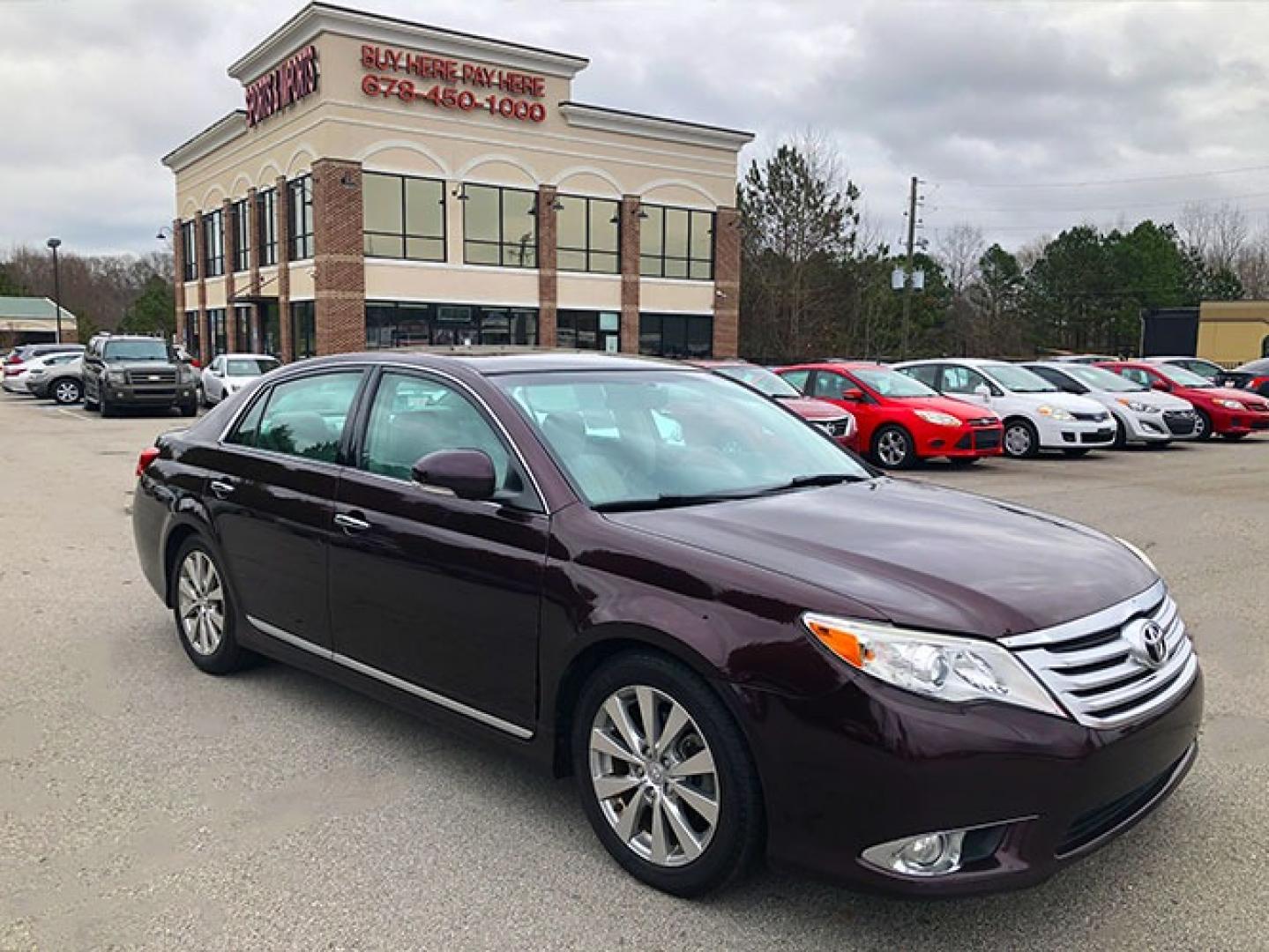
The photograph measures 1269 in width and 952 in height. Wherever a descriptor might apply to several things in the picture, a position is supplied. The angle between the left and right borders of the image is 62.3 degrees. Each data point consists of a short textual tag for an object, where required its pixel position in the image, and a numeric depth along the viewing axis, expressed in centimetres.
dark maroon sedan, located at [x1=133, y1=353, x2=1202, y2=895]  269
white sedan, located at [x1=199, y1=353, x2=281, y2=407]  2458
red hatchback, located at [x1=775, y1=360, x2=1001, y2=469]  1409
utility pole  3962
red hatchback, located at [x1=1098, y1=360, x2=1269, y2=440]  1883
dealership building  3228
